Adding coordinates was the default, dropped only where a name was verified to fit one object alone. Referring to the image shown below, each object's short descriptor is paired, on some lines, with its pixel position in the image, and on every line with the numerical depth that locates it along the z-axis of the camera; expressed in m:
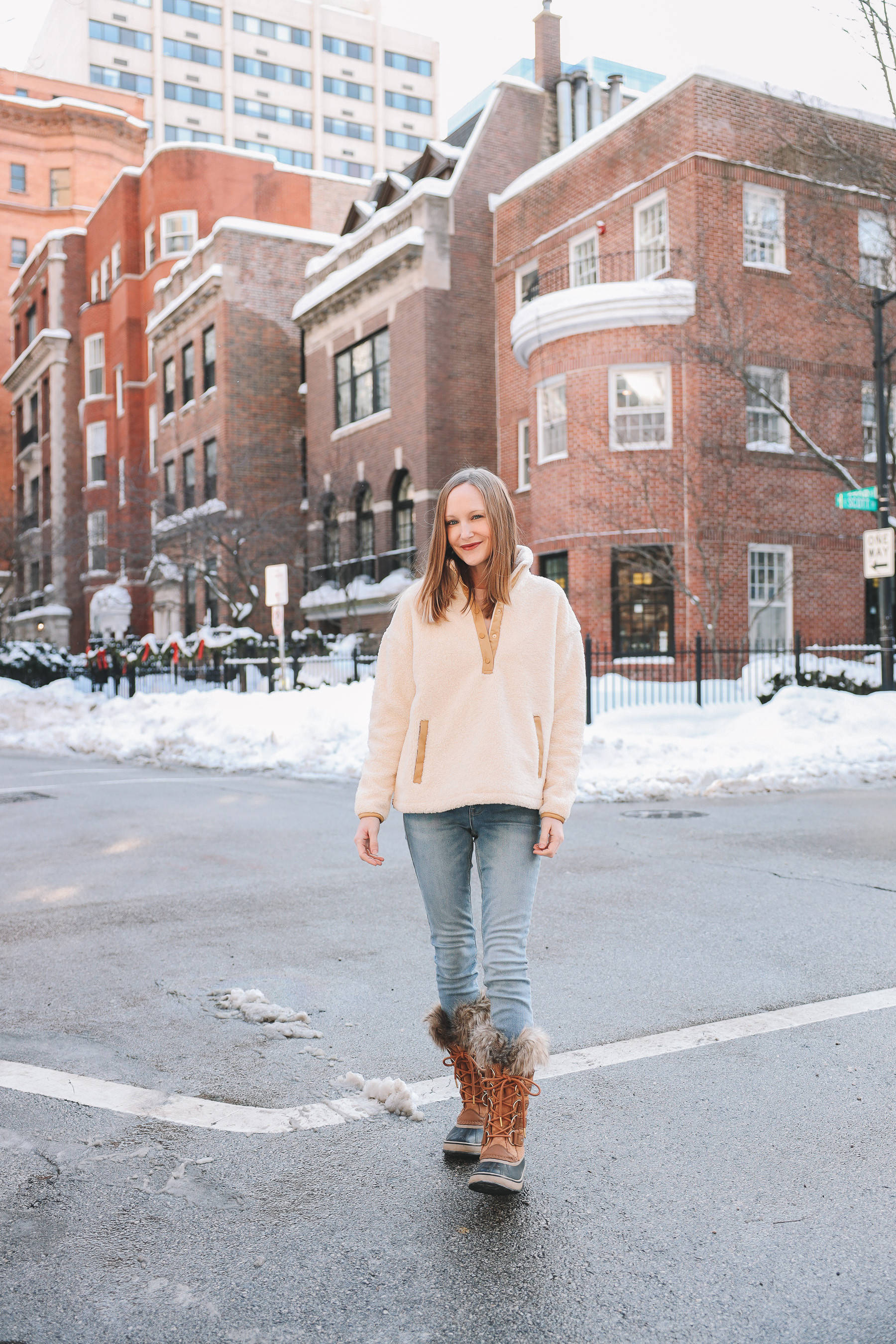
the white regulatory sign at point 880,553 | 17.02
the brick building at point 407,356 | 28.20
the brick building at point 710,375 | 22.36
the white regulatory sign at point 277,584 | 19.25
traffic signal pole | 17.48
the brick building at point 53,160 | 57.03
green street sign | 17.38
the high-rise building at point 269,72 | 72.69
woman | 3.29
